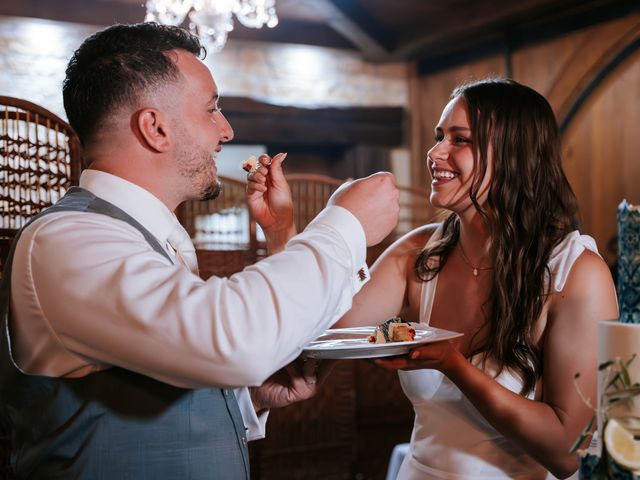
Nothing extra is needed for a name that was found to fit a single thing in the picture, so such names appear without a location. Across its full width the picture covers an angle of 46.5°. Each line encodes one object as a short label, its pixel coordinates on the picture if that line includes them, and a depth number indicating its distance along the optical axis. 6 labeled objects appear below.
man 1.16
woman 1.94
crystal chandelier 4.73
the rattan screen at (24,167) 2.06
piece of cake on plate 1.77
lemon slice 1.10
